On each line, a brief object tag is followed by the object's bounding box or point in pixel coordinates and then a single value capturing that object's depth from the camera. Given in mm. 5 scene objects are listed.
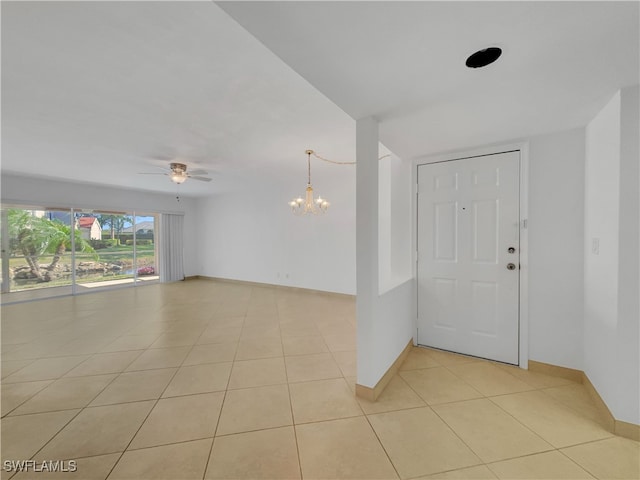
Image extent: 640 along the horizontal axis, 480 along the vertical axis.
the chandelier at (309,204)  4083
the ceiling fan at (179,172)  3934
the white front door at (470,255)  2496
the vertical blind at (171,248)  7115
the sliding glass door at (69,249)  5684
